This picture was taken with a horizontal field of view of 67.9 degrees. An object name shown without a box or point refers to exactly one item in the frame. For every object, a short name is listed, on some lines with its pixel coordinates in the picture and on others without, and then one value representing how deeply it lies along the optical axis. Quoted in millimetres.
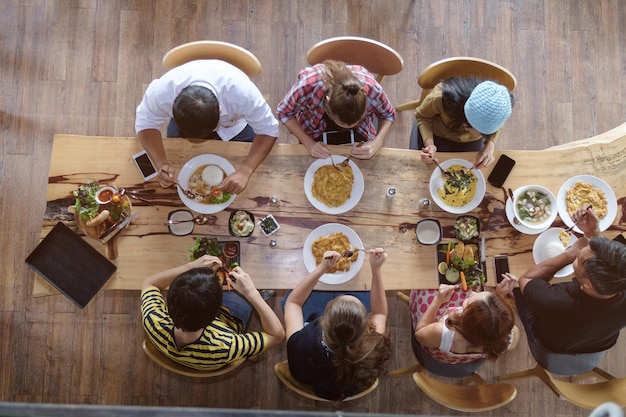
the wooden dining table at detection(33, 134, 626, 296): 2217
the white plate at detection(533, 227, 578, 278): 2291
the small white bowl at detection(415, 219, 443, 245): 2293
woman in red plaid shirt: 2168
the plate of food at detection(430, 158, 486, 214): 2336
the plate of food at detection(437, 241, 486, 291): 2270
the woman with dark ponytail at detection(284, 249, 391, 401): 1953
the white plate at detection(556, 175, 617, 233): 2348
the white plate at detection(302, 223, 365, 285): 2242
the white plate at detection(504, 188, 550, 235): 2314
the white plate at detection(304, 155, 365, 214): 2305
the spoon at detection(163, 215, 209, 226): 2223
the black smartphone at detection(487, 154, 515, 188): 2373
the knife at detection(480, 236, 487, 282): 2293
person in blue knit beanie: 2164
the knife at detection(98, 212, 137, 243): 2146
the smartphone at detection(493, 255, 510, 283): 2285
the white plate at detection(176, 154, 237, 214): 2250
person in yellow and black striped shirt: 1927
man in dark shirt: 2053
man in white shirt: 2057
